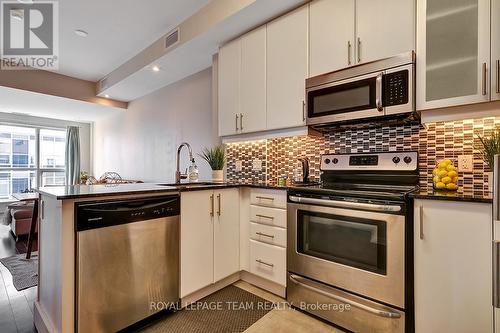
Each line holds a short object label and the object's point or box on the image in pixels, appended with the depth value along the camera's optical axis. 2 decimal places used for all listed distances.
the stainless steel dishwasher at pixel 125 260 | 1.44
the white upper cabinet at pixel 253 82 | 2.41
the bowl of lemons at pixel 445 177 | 1.57
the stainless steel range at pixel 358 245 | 1.49
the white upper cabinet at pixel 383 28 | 1.64
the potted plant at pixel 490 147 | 1.42
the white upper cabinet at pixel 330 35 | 1.88
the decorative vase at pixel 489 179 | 1.55
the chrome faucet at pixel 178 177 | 2.52
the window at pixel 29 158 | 6.20
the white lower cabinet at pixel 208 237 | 1.97
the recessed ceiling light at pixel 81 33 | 3.06
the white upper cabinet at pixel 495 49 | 1.37
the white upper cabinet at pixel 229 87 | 2.64
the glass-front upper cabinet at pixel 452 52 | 1.42
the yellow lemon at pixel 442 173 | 1.59
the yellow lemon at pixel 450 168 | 1.59
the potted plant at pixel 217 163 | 2.72
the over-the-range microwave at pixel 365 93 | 1.64
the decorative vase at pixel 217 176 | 2.72
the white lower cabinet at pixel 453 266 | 1.27
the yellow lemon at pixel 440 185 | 1.58
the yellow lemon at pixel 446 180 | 1.57
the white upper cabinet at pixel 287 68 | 2.13
